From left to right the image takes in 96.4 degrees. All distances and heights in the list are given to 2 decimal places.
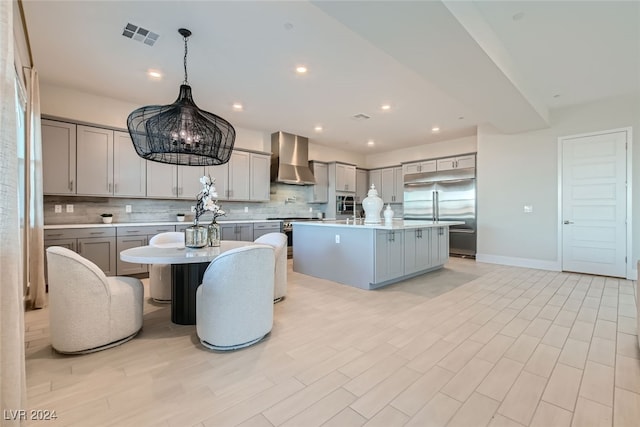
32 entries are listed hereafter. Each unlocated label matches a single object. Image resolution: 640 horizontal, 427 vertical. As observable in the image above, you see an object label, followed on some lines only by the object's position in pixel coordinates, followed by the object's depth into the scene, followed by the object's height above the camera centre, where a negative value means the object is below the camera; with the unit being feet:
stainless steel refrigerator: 20.38 +0.78
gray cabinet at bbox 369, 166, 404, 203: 26.61 +2.68
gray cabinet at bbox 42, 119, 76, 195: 13.00 +2.46
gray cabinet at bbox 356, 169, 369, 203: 28.12 +2.71
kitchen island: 12.52 -1.98
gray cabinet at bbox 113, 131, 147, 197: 14.90 +2.17
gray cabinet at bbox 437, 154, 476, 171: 20.89 +3.69
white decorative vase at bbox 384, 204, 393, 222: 14.65 -0.26
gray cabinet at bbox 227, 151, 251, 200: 19.29 +2.35
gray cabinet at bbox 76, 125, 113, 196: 13.91 +2.42
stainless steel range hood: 21.79 +4.02
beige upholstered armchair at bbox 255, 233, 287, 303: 10.61 -2.00
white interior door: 14.73 +0.43
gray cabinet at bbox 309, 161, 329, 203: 24.48 +2.46
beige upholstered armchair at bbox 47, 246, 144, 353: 6.71 -2.28
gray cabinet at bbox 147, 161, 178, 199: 15.96 +1.70
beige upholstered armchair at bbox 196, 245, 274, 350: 7.00 -2.23
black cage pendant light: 7.86 +2.27
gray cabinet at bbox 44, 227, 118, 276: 12.60 -1.48
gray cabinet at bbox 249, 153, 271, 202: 20.40 +2.44
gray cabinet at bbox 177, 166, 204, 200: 16.98 +1.73
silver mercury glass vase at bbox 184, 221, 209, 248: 8.98 -0.84
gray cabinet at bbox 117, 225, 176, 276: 14.06 -1.47
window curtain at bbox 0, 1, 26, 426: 3.24 -0.33
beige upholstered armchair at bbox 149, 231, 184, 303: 10.82 -2.65
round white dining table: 8.74 -2.23
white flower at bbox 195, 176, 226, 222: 9.06 +0.43
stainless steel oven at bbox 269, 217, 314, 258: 21.46 -1.43
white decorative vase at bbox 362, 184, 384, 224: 14.21 +0.20
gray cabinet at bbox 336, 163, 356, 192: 25.30 +3.02
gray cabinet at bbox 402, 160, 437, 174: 22.97 +3.69
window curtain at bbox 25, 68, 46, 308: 10.34 +0.17
